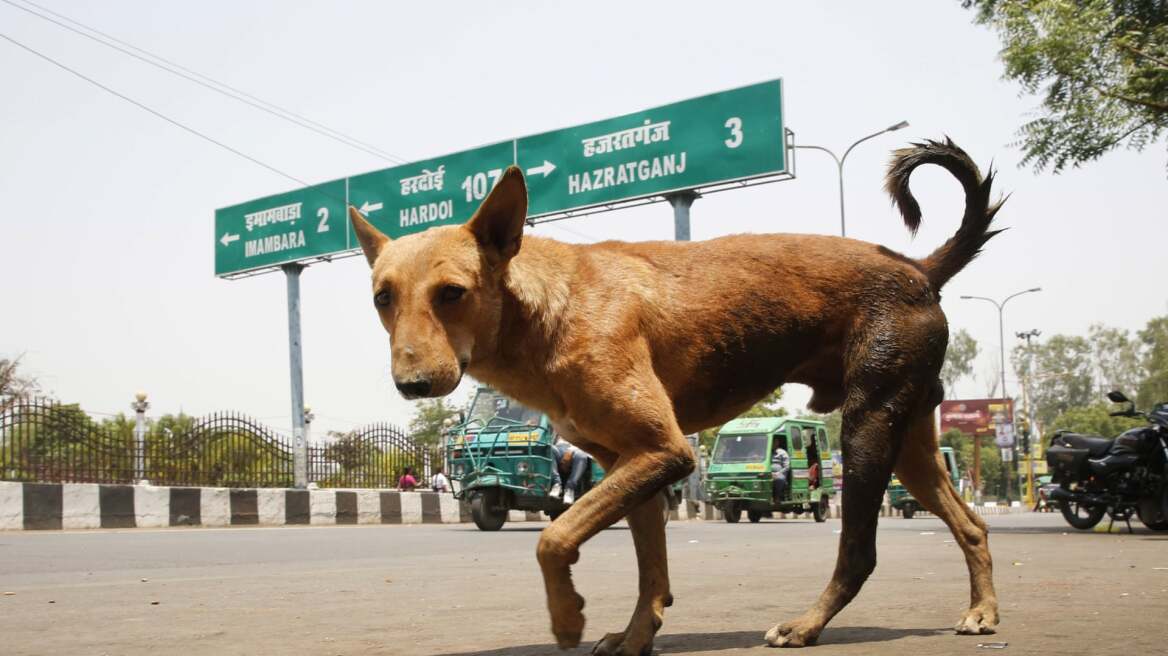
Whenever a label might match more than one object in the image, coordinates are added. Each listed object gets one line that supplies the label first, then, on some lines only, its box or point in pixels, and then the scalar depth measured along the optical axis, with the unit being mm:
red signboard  100688
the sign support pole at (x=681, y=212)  22686
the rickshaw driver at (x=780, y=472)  27453
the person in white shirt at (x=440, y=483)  25889
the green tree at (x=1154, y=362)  88319
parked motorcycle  14742
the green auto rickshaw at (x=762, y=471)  27375
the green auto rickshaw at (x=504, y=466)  18219
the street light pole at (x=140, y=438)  19688
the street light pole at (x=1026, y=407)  68344
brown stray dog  3803
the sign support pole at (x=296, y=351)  27203
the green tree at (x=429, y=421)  72900
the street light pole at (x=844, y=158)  34012
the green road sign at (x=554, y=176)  21625
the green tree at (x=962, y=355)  130250
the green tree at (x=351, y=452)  24922
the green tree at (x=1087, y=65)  13836
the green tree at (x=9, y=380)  40772
